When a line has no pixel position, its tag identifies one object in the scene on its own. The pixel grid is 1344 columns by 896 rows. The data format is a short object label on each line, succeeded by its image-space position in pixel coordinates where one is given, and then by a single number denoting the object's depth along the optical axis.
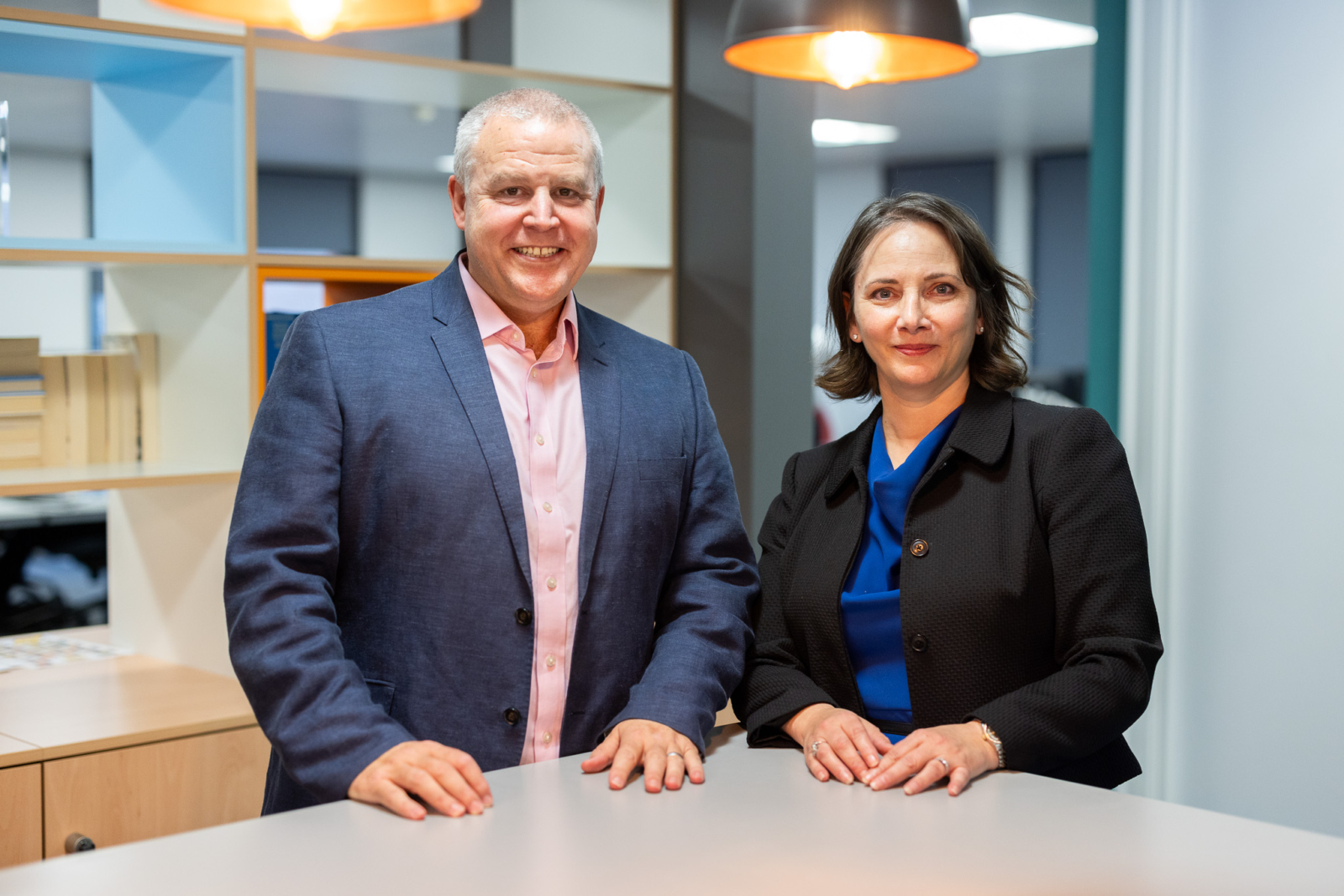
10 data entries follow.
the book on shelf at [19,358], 2.88
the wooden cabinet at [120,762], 2.40
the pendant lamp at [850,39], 2.03
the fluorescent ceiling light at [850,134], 10.06
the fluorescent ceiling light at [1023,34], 6.36
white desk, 1.18
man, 1.58
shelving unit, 2.78
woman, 1.60
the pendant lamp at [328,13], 1.91
